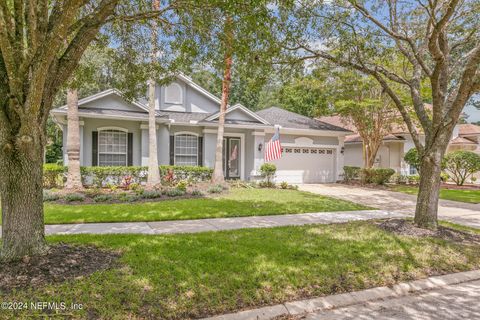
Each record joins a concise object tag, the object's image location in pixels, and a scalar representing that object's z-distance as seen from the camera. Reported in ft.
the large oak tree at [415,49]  22.13
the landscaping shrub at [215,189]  43.09
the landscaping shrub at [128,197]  35.09
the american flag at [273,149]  50.24
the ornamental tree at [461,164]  60.23
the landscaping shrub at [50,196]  33.86
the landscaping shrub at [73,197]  33.88
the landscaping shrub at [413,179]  66.80
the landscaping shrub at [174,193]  38.62
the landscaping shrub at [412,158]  63.57
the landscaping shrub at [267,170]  56.79
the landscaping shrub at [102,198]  34.58
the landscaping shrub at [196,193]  39.88
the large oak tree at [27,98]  12.77
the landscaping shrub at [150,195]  37.01
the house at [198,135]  47.62
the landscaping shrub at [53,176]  43.49
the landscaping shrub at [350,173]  65.05
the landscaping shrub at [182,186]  41.91
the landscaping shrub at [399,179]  68.49
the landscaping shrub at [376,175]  60.59
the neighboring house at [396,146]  72.07
